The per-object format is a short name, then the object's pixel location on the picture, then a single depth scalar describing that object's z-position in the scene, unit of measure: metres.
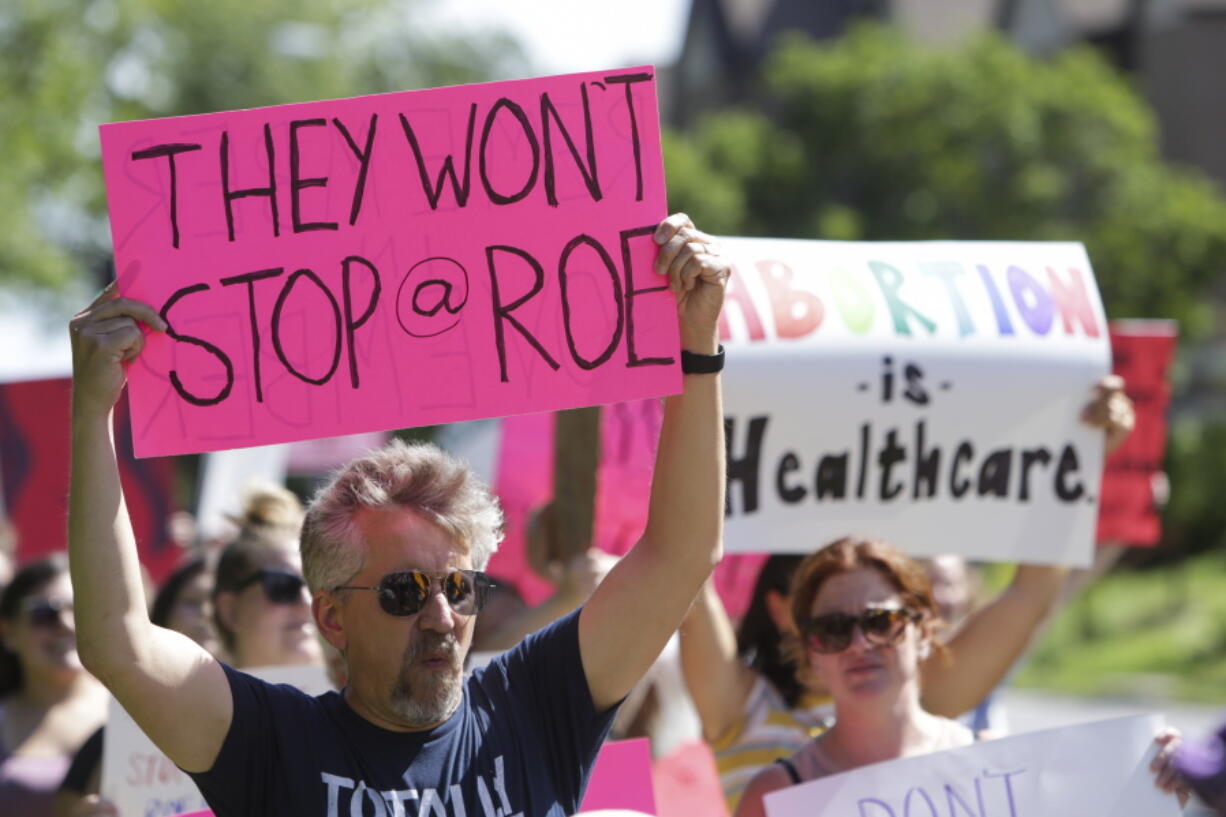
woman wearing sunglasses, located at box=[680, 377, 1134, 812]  7.16
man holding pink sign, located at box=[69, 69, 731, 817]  4.71
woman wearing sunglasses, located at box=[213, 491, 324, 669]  7.59
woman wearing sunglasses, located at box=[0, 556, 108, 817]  8.45
